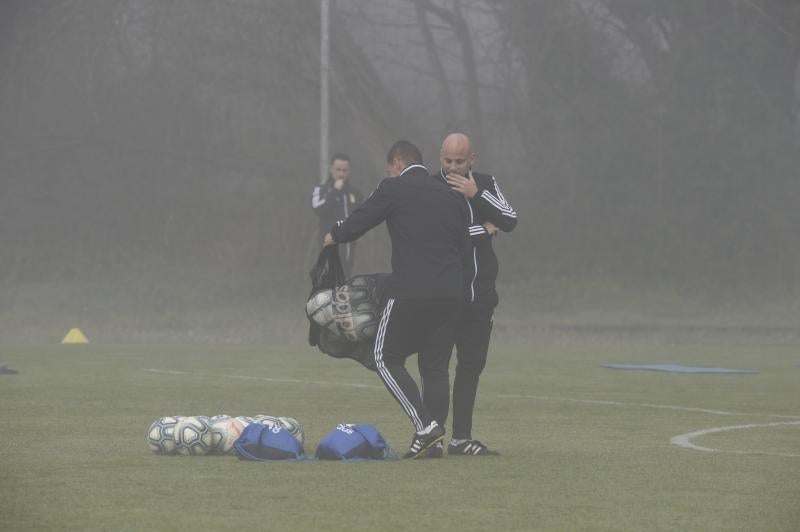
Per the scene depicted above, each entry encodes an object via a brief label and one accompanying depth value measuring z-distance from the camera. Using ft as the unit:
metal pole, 201.36
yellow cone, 153.50
